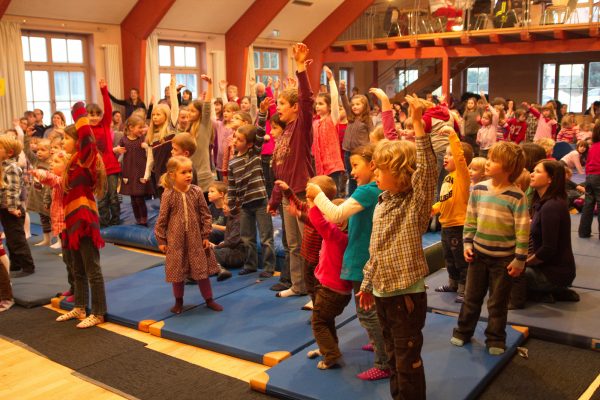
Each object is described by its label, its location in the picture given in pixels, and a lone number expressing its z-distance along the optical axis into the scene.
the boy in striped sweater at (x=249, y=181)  5.04
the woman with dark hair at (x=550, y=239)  4.17
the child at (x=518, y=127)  10.23
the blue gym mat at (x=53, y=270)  5.04
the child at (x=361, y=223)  3.03
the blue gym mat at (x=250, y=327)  3.81
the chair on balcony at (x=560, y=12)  14.12
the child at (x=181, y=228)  4.42
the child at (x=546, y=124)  10.20
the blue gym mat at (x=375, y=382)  3.12
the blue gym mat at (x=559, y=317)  3.79
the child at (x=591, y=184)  6.12
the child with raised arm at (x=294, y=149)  4.34
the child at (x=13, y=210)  5.18
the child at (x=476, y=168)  4.39
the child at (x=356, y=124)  6.27
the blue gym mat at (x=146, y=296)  4.47
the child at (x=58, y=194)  4.64
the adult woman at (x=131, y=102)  13.14
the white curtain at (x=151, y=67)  13.91
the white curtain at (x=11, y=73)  11.62
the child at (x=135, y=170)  6.98
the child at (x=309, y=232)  3.35
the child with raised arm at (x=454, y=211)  4.27
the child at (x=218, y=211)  5.49
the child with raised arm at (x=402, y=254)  2.70
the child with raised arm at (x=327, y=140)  5.50
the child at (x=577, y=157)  8.65
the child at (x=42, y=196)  6.32
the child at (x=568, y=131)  12.02
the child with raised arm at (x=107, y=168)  6.60
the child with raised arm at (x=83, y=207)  4.31
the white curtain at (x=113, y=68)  13.47
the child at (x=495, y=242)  3.43
